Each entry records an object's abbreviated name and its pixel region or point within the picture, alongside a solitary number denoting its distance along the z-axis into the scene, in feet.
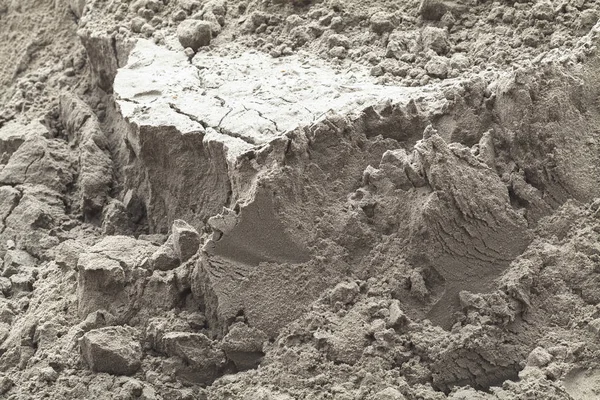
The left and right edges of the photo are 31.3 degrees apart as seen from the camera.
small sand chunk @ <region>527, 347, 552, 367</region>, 7.19
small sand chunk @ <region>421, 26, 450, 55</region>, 9.57
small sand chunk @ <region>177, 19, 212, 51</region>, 10.34
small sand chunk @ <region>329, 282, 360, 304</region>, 7.68
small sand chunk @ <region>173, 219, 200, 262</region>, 8.10
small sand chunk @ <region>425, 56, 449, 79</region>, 9.25
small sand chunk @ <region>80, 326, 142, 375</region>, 7.63
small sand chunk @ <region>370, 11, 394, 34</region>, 9.89
